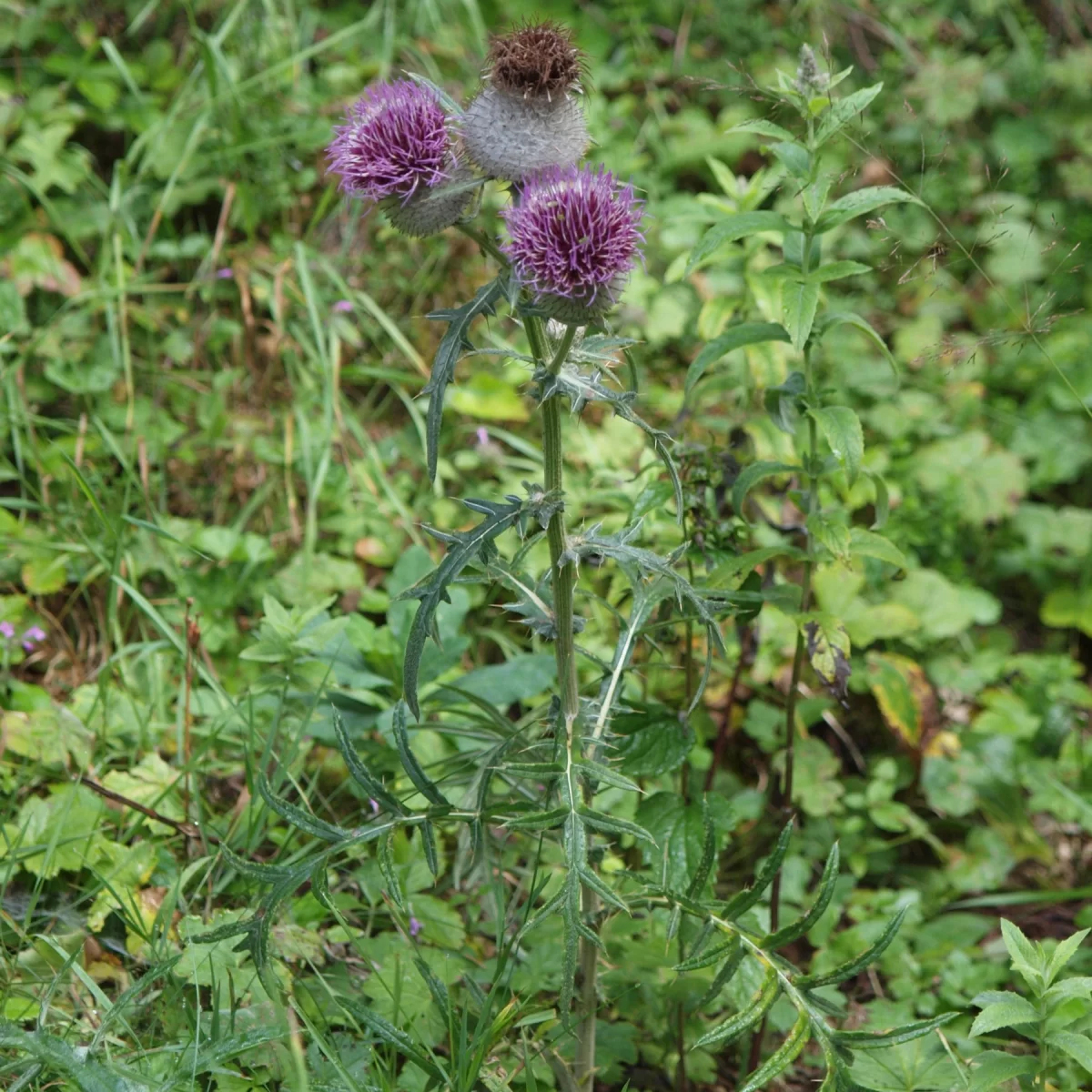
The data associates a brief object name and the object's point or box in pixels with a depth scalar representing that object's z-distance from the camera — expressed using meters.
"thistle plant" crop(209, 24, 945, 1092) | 1.75
